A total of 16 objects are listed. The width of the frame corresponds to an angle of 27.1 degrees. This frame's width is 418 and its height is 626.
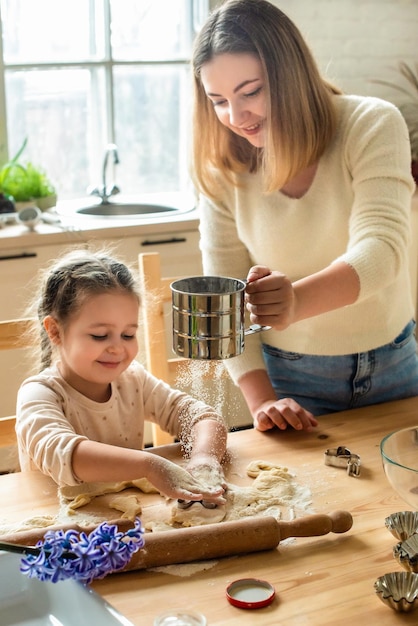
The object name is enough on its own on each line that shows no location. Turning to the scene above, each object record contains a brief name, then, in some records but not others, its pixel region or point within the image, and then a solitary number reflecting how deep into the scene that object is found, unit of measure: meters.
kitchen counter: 2.70
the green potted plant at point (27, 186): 3.00
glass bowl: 1.12
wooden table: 0.99
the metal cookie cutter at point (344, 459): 1.36
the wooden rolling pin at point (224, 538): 1.09
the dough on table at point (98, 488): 1.29
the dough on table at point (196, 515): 1.21
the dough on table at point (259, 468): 1.37
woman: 1.52
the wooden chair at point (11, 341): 1.65
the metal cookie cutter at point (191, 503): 1.24
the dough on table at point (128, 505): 1.23
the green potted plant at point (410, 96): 3.46
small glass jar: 0.96
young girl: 1.30
